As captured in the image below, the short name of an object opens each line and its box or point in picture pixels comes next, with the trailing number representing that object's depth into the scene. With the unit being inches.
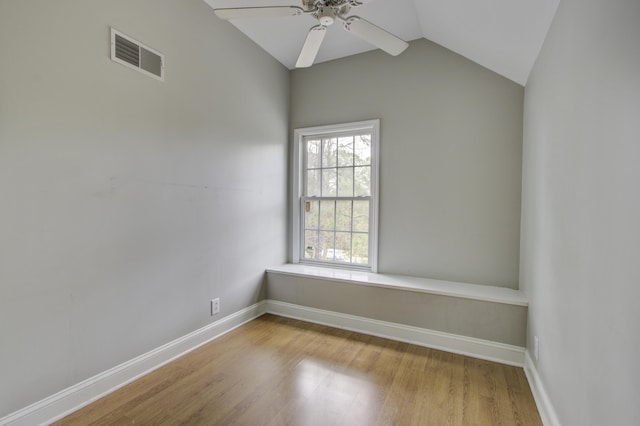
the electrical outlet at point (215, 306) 102.0
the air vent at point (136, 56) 72.2
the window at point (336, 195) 126.0
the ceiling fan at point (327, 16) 63.9
